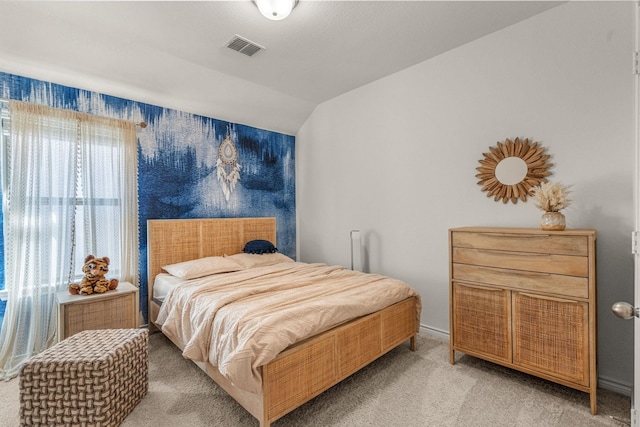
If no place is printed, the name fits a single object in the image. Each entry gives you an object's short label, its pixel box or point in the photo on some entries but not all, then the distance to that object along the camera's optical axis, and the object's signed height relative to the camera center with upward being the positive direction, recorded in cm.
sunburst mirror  247 +34
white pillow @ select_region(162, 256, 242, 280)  299 -57
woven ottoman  169 -99
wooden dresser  193 -66
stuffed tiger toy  260 -59
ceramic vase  209 -9
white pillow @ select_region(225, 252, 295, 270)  353 -58
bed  171 -93
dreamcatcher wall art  389 +60
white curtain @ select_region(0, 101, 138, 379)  251 +4
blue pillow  380 -45
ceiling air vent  268 +153
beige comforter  165 -67
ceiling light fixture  209 +144
